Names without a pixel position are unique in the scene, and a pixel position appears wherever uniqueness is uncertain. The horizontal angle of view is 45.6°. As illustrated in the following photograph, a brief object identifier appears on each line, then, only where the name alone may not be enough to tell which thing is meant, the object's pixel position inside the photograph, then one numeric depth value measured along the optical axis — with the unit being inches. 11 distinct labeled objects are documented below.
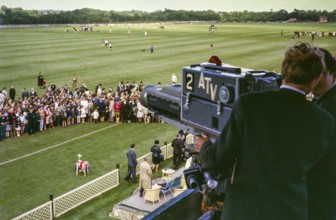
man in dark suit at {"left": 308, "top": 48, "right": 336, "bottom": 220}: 110.7
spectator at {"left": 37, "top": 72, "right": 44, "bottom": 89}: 1388.8
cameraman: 98.7
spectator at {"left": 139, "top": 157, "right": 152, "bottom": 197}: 563.5
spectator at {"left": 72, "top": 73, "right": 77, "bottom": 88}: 1387.8
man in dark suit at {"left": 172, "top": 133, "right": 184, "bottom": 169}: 677.1
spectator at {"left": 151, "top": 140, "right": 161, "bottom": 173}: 663.8
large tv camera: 144.3
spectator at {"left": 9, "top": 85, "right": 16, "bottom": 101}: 1185.4
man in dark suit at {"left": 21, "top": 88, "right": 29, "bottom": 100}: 1138.8
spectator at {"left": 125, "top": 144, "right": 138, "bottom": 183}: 620.7
